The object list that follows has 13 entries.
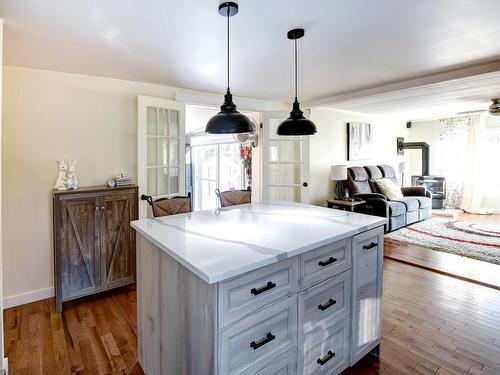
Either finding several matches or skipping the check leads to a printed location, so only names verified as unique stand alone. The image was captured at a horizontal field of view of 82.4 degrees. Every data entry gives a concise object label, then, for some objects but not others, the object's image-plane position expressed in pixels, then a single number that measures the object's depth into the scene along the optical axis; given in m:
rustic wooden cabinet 2.58
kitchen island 1.18
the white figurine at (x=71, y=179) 2.76
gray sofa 4.95
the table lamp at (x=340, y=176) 5.18
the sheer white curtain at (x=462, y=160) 6.61
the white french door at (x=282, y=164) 4.47
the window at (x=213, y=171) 5.95
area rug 3.91
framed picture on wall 5.91
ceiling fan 4.73
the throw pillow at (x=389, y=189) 5.61
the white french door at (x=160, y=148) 3.18
